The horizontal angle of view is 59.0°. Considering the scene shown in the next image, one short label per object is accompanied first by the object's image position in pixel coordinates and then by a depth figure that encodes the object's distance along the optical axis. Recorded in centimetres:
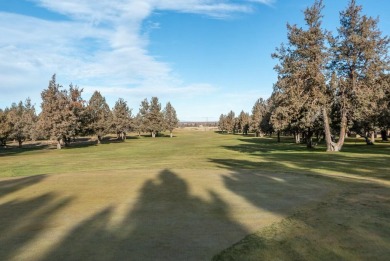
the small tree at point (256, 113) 12242
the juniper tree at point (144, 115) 14088
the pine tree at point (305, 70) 4628
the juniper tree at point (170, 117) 15012
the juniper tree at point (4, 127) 8041
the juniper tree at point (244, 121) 16166
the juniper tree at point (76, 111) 7525
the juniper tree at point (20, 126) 8919
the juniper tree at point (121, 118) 10981
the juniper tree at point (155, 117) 14125
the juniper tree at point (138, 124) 13298
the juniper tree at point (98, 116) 8356
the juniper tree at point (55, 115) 7250
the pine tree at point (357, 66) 4500
